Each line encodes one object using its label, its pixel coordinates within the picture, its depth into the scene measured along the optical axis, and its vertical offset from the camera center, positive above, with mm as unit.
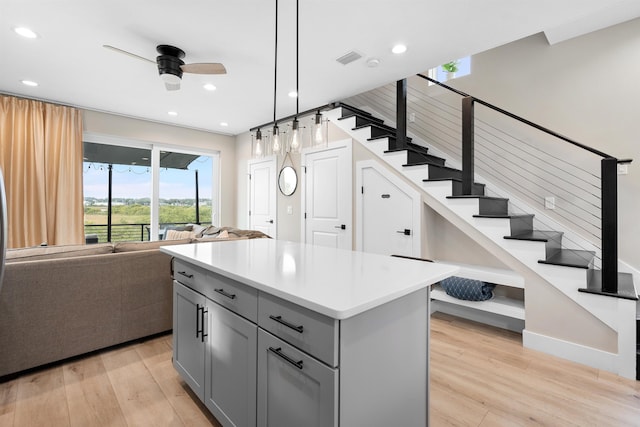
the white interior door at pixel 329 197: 4090 +253
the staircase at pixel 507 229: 2209 -138
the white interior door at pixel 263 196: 5285 +330
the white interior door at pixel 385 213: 3438 +11
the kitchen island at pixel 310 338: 986 -507
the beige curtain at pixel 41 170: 3764 +582
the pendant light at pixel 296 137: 2092 +546
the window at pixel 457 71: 3865 +1963
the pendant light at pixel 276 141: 2215 +556
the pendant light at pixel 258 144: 2412 +582
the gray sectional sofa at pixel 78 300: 2070 -688
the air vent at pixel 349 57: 2853 +1560
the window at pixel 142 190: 4703 +413
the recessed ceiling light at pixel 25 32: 2447 +1541
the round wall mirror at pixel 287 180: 4844 +567
